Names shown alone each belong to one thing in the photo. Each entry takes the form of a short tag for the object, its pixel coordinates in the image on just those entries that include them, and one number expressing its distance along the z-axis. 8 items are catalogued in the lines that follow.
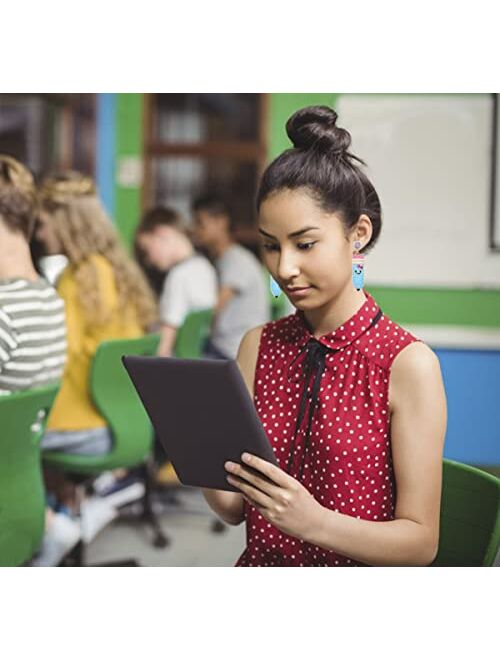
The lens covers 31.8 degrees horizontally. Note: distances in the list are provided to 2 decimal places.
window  5.36
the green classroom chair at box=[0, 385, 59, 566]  1.63
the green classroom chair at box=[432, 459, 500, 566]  1.24
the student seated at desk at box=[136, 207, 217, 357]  3.33
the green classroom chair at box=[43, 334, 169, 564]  2.51
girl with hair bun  1.12
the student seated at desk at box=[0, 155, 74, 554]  1.75
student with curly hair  2.54
